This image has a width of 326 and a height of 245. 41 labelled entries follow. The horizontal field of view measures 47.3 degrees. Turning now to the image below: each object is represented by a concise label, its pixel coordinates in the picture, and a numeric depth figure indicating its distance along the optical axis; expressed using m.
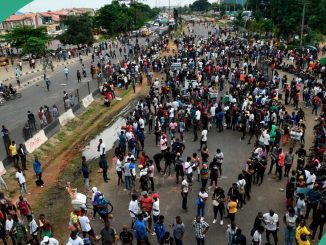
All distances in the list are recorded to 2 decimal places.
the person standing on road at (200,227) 9.60
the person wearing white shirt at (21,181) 13.36
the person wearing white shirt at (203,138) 16.69
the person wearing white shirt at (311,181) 11.84
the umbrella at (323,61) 30.72
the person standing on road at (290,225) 9.72
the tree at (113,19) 74.50
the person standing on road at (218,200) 11.20
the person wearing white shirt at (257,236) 9.49
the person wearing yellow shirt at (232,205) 10.83
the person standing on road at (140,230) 9.83
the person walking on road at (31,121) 18.95
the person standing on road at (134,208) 10.93
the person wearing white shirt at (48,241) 9.08
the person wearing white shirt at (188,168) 13.37
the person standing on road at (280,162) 13.91
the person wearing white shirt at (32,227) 10.21
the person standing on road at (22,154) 15.88
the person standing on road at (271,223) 9.85
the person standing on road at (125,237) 9.30
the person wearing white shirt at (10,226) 10.27
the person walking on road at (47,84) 31.26
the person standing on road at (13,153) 15.73
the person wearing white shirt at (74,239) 8.85
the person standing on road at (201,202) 11.11
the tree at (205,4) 198.00
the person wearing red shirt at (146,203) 11.20
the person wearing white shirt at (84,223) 10.30
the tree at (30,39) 45.19
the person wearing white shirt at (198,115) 18.80
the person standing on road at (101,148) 15.21
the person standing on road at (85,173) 13.49
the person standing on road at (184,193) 11.93
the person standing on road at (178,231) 9.56
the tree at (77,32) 58.94
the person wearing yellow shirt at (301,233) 8.88
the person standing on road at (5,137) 16.95
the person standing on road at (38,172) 14.29
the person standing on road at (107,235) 9.48
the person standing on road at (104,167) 14.55
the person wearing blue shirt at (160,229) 9.91
